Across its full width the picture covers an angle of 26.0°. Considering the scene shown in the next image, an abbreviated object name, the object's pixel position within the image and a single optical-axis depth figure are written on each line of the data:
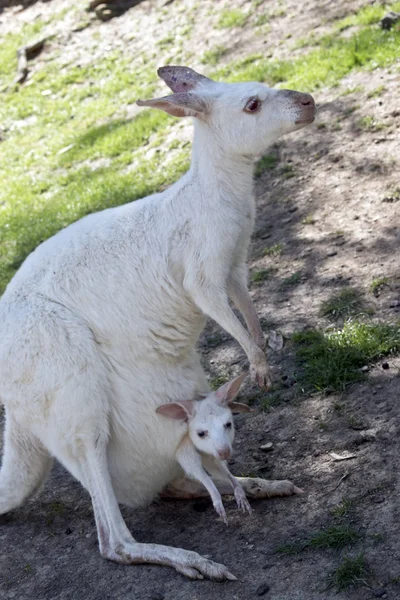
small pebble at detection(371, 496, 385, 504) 3.46
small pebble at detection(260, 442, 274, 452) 4.23
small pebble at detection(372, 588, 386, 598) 2.96
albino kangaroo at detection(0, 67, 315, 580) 3.64
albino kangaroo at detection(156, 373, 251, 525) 3.61
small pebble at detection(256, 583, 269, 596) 3.20
